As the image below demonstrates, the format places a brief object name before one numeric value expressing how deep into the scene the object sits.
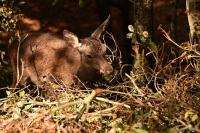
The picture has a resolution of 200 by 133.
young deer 17.84
